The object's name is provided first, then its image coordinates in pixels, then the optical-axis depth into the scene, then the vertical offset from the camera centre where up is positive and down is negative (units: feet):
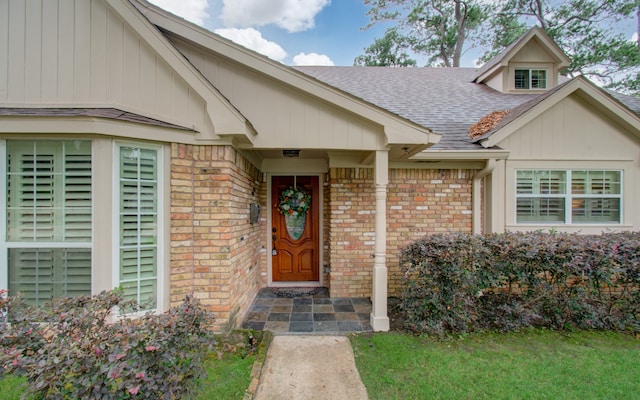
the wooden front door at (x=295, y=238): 18.25 -2.56
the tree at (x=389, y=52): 52.29 +29.30
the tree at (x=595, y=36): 36.14 +23.91
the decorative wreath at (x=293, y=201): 17.61 -0.06
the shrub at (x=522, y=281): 11.51 -3.46
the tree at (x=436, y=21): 47.26 +32.66
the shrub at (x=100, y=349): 4.73 -2.84
